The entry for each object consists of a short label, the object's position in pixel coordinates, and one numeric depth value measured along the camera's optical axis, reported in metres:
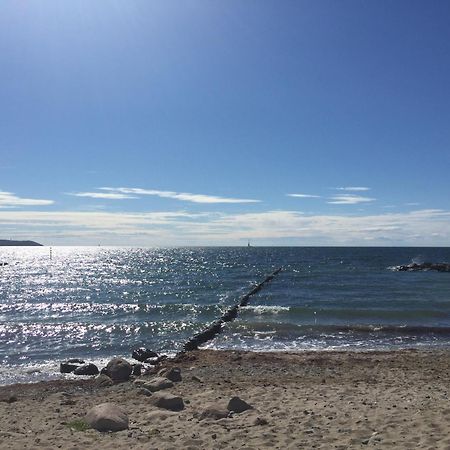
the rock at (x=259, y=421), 10.23
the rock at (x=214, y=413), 10.74
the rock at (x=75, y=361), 19.52
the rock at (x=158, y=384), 14.22
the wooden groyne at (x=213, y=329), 23.79
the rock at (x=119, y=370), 16.45
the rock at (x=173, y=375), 15.41
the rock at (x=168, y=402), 11.81
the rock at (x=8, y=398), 14.00
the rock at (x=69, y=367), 18.98
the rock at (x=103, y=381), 15.83
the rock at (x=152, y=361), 19.91
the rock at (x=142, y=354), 20.75
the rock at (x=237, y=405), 11.17
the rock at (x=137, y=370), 17.40
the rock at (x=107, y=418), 10.23
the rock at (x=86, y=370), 18.28
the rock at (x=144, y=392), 13.50
